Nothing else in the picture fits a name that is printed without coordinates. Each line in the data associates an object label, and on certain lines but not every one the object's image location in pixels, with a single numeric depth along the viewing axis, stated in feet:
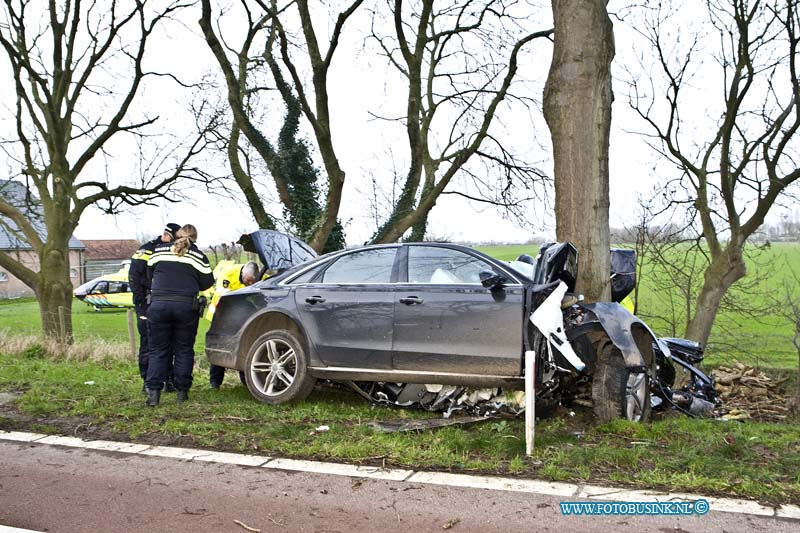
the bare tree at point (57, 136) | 68.23
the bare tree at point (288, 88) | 50.67
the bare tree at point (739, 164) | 56.80
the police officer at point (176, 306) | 24.75
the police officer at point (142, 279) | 26.84
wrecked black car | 21.45
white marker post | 18.25
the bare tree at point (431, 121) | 60.94
